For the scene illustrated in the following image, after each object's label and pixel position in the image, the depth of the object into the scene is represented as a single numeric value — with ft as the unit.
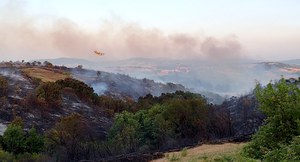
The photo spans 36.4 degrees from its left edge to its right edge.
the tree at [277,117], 54.70
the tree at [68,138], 103.76
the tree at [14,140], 112.68
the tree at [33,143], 112.57
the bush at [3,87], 189.60
